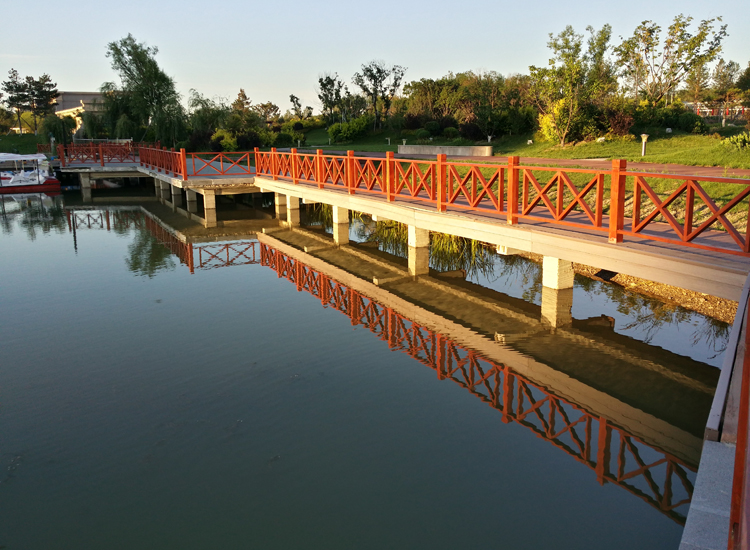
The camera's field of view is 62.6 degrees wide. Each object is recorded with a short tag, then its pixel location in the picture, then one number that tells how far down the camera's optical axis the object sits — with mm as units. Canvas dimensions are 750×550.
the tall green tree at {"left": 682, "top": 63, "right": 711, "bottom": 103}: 48062
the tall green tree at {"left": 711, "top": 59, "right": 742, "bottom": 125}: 37312
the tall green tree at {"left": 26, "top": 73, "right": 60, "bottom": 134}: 59059
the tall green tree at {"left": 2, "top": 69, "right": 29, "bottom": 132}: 58719
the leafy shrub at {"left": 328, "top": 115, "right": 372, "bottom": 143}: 34375
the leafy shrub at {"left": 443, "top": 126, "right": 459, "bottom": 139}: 28370
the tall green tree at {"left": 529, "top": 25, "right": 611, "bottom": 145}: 21016
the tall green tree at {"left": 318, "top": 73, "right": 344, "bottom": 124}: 40781
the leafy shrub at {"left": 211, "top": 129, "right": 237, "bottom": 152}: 31281
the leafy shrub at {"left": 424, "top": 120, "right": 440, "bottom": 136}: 30094
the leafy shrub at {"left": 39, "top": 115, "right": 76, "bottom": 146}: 36344
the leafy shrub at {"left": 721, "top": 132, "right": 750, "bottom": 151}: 14030
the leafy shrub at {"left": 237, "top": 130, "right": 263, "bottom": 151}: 33094
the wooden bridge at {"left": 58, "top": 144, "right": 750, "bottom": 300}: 6137
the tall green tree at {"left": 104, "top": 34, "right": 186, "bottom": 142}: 35281
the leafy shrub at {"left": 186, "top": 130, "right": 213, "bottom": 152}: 33875
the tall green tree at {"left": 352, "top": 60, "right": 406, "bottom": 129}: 37938
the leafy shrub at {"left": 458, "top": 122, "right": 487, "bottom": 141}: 26203
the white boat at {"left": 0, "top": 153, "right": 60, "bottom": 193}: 24656
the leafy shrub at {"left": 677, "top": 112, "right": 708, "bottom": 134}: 22047
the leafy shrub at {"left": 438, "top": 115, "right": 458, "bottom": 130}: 30703
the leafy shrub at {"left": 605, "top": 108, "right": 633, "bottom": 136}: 20859
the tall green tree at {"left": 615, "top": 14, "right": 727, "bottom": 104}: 26094
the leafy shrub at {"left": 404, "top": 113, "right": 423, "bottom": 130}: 33719
